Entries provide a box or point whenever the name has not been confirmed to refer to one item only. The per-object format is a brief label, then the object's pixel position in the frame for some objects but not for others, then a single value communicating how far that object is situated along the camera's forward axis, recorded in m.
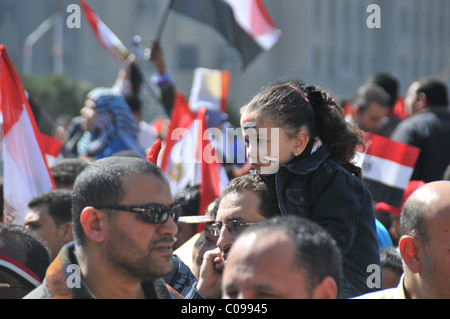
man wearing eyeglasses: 7.12
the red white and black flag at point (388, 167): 11.85
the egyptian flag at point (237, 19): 14.62
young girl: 6.86
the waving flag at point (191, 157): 11.39
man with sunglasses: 6.16
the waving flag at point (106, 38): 18.36
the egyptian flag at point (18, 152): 9.98
